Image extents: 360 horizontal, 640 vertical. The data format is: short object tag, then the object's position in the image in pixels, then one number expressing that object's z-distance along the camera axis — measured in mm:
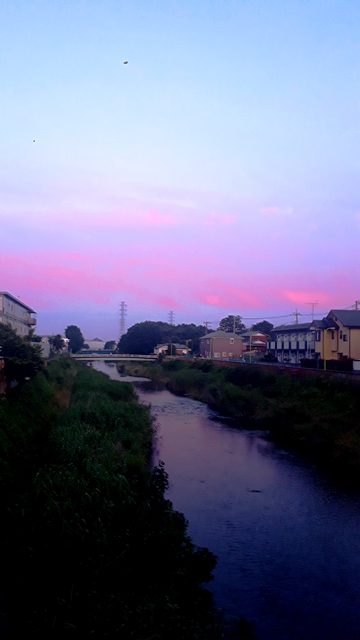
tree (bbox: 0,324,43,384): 17516
